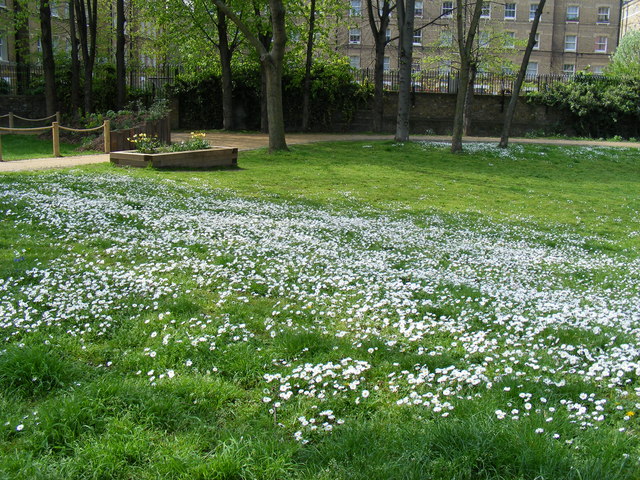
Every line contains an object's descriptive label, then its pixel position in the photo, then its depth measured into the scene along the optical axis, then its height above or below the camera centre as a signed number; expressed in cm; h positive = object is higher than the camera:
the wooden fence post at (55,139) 1655 +3
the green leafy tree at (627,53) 3890 +696
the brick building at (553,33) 5353 +1009
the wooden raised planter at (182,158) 1415 -41
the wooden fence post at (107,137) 1764 +12
